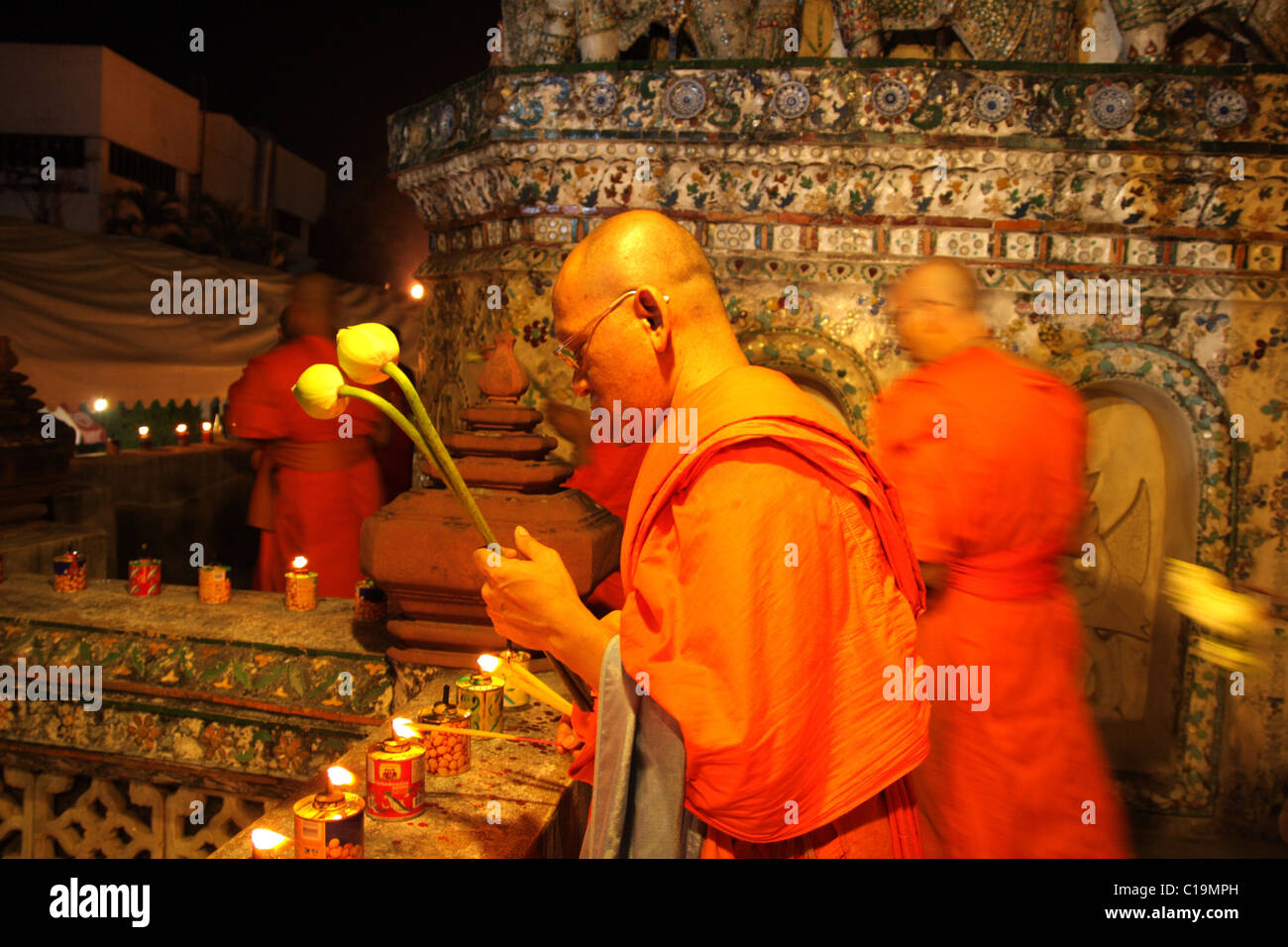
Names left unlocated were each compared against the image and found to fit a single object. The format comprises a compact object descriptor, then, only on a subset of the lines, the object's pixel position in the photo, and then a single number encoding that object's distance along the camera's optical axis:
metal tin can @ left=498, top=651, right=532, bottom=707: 2.16
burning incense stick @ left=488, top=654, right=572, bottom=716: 1.67
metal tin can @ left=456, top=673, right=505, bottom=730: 1.96
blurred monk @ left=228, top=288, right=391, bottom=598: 4.34
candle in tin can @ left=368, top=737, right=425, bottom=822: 1.59
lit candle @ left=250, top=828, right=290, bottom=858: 1.38
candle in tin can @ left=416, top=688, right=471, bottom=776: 1.78
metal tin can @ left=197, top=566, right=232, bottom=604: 2.80
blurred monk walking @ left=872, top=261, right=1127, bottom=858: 2.48
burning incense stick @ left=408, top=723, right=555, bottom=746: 1.72
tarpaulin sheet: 4.90
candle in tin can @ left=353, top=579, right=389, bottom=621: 2.67
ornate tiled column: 3.89
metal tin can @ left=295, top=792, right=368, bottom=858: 1.38
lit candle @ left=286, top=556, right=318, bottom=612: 2.81
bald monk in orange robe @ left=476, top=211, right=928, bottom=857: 1.11
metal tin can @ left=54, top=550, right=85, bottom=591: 2.88
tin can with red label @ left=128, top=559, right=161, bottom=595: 2.87
